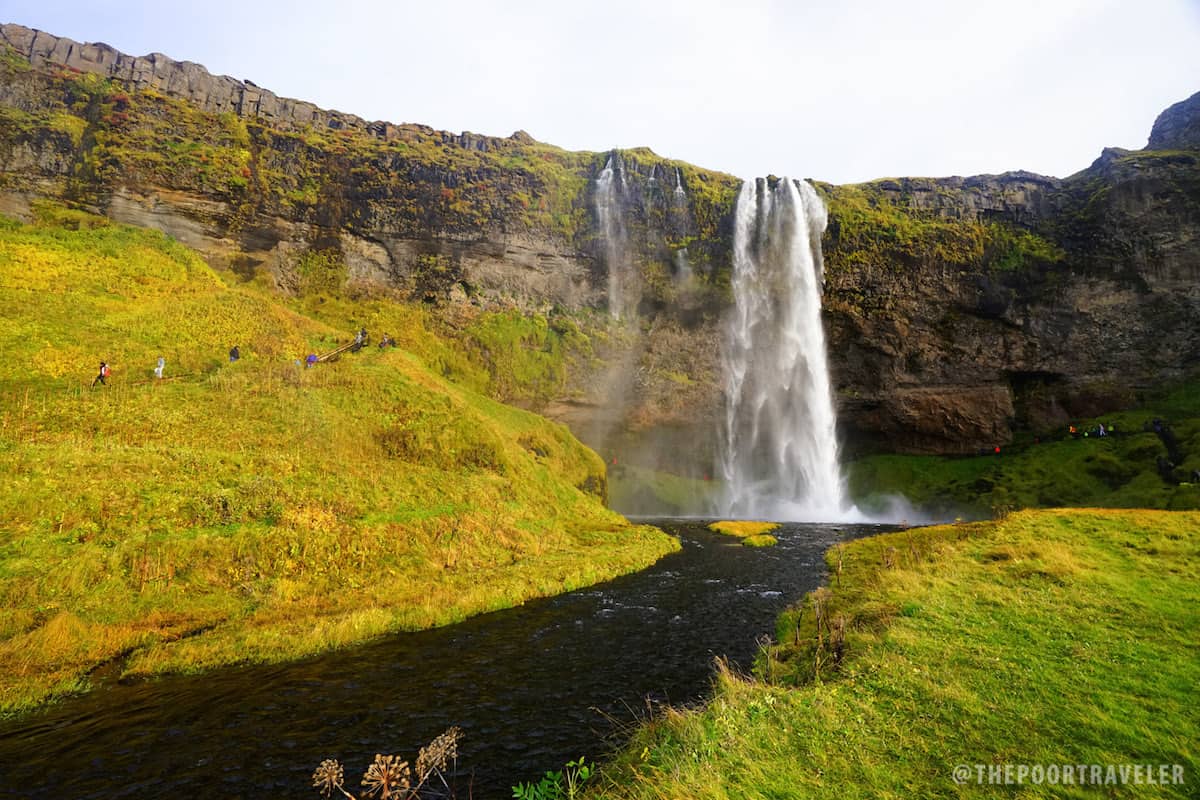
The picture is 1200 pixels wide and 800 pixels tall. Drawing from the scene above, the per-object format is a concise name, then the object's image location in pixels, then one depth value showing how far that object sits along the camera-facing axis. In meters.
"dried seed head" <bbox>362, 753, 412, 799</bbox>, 4.64
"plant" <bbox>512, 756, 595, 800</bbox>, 7.71
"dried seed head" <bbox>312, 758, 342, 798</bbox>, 4.96
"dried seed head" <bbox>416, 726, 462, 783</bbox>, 5.44
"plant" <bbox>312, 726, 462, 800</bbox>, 4.76
